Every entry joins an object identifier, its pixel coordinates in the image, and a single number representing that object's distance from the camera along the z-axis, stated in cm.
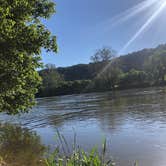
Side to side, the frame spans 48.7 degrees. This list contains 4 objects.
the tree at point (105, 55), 7373
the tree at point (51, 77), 7625
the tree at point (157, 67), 5945
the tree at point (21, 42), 736
